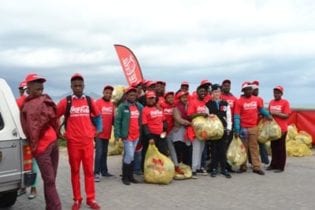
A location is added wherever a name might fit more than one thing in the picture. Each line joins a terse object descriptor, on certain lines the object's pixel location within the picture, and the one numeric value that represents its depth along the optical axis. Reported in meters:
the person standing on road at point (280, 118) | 10.62
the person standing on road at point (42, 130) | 6.09
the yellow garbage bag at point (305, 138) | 14.23
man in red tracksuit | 6.98
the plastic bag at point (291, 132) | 14.30
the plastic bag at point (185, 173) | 9.58
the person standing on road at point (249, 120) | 10.16
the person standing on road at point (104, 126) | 9.56
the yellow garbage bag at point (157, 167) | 8.95
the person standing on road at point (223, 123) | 9.85
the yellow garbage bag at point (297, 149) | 13.53
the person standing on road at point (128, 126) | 8.96
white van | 5.93
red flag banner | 17.02
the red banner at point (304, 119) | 15.26
